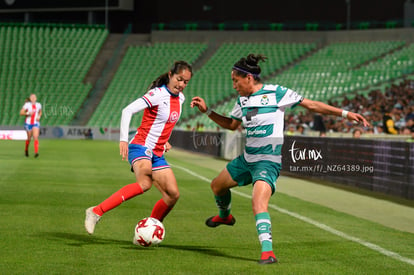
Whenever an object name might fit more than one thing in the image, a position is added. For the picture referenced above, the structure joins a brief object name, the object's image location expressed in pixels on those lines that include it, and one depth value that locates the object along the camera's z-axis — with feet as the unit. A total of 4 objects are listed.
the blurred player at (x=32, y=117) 185.25
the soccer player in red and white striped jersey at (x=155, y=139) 58.59
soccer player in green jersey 54.13
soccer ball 57.21
